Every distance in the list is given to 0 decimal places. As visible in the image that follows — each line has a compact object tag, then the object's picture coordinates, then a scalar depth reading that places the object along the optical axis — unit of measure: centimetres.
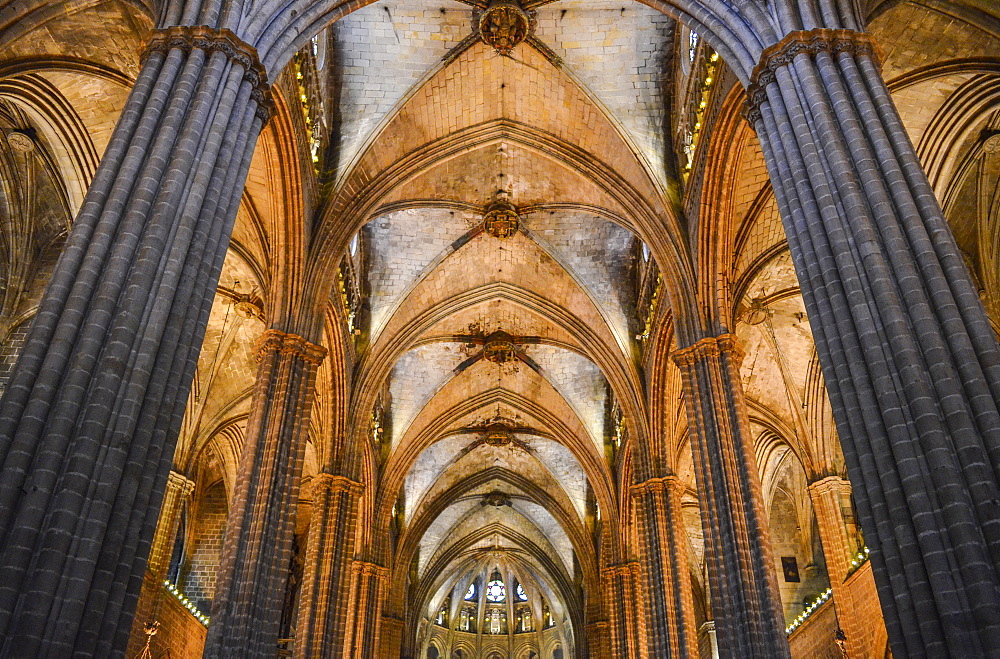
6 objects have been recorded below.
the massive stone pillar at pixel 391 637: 2888
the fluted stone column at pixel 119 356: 658
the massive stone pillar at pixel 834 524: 1905
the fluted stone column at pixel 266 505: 1216
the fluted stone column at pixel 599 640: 3058
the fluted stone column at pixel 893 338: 669
